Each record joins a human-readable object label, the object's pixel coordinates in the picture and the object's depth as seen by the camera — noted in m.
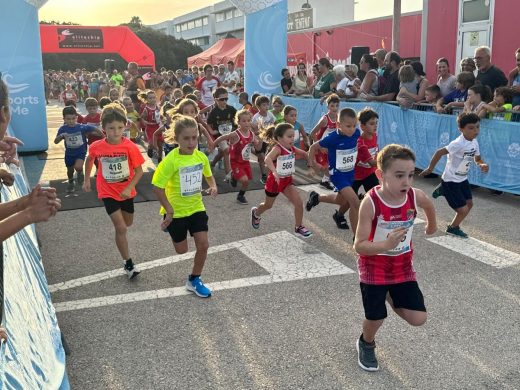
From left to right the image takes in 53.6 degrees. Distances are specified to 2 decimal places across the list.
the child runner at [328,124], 8.65
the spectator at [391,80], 10.91
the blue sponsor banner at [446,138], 8.01
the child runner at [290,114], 8.17
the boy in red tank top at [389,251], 3.24
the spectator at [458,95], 8.90
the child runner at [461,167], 6.27
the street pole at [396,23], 16.83
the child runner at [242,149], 8.24
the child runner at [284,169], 6.43
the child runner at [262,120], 9.48
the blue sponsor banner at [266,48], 14.84
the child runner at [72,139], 9.27
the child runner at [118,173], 5.29
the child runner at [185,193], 4.79
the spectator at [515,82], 8.02
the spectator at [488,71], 8.85
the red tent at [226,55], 29.19
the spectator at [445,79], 9.60
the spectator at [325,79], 12.88
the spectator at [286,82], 15.10
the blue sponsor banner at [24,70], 12.18
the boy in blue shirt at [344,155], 6.21
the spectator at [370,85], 11.41
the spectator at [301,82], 14.65
